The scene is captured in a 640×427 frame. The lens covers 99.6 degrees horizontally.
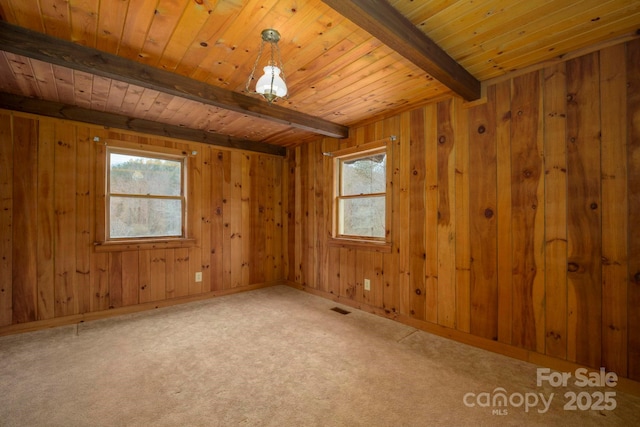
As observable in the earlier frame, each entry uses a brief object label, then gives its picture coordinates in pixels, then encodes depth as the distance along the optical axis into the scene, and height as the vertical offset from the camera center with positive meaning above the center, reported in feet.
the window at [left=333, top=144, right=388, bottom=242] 10.71 +0.85
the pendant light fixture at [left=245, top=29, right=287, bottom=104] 5.79 +3.00
